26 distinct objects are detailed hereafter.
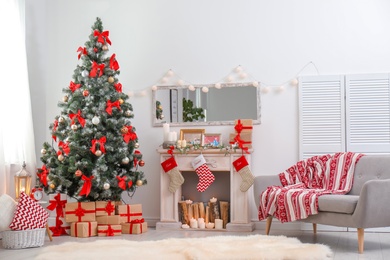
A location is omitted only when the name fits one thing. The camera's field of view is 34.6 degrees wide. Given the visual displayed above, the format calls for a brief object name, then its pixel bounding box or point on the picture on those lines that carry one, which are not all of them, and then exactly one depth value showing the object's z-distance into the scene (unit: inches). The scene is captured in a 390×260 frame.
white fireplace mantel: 264.4
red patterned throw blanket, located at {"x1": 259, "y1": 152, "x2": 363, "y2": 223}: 220.5
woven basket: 219.1
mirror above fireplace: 276.1
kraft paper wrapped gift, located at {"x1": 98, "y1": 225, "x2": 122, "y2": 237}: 254.1
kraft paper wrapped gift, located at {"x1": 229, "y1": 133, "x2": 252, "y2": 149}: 267.4
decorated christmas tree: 255.8
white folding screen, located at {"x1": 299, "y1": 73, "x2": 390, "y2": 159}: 257.6
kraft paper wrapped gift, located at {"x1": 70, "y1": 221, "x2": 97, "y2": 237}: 252.4
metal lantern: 248.7
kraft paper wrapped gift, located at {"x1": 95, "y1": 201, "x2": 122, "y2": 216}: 258.8
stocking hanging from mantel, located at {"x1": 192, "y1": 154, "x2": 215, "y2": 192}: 268.8
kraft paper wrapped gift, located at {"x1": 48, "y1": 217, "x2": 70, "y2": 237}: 259.4
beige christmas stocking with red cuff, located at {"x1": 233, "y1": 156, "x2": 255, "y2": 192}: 263.4
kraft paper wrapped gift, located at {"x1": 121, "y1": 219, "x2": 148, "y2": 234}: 257.1
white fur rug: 182.5
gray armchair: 198.1
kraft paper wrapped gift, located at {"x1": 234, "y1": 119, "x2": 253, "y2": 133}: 268.4
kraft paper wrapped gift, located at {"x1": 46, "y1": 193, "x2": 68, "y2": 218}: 263.6
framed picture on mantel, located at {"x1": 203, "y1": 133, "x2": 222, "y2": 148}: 273.9
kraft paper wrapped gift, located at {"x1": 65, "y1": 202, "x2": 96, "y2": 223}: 257.4
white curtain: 256.2
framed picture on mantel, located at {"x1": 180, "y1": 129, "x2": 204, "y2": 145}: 278.7
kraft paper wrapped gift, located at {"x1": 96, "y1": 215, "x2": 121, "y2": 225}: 257.9
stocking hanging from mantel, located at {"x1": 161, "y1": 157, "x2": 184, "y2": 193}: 272.2
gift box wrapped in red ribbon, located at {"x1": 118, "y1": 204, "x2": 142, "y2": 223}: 261.0
